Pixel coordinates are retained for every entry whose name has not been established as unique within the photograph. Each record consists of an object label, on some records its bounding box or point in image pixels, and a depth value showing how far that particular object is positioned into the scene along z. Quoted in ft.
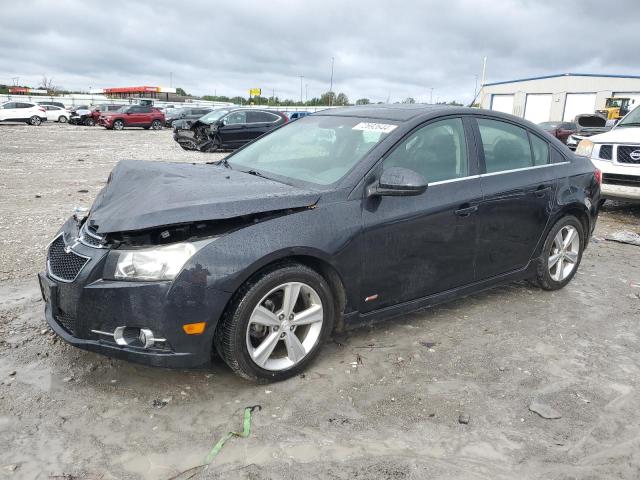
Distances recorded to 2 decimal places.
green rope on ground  8.20
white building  129.90
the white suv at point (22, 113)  106.11
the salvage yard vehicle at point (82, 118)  116.06
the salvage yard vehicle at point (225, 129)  56.03
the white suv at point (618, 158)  24.93
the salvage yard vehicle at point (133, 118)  104.58
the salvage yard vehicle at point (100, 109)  110.42
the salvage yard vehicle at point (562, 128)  70.47
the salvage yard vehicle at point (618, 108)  93.97
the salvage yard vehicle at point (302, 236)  9.04
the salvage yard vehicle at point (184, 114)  113.29
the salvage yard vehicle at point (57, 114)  124.47
